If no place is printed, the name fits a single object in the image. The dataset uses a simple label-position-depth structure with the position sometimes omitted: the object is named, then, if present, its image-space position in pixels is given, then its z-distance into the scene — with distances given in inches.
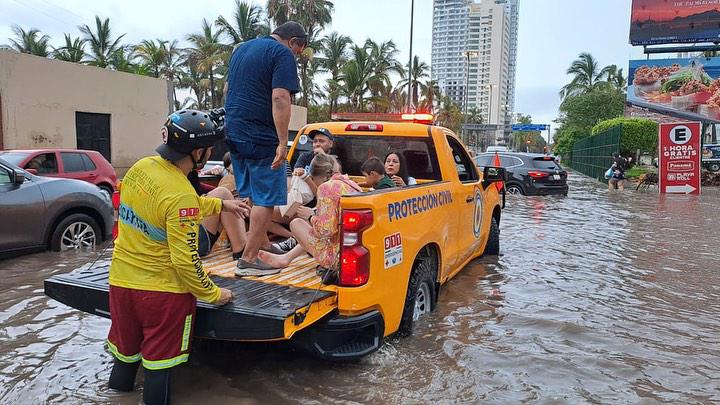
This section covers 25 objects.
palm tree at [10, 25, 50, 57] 1625.2
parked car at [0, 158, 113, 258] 255.8
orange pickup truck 124.3
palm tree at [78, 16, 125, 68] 1555.2
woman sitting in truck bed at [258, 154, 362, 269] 146.6
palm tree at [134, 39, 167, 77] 1553.9
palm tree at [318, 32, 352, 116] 1603.1
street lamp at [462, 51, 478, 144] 1830.7
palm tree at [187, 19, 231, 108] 1434.8
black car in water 627.8
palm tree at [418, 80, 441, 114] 2135.8
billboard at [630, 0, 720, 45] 1483.8
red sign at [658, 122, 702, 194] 749.3
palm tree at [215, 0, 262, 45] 1467.8
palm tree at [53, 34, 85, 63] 1451.8
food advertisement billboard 1425.9
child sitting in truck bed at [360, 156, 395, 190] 196.2
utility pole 961.7
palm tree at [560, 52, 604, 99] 2359.7
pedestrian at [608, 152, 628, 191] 837.5
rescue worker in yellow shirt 111.1
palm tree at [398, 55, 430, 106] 2046.0
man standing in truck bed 155.4
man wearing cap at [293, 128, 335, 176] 210.2
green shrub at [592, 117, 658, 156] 1139.9
